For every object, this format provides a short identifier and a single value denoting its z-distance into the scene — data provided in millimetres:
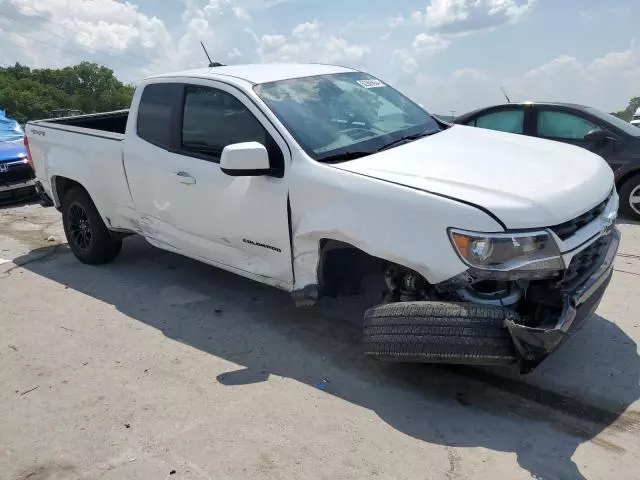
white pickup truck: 2998
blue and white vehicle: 9203
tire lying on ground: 2984
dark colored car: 7160
